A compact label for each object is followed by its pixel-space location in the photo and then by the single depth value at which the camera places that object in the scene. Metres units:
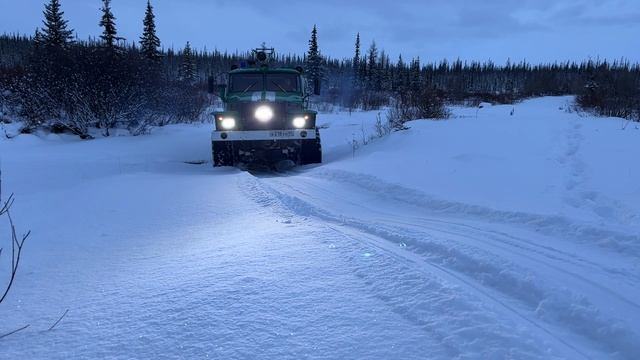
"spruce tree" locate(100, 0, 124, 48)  34.62
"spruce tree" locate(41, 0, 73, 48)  37.06
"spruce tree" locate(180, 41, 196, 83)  52.24
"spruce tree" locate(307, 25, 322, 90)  56.66
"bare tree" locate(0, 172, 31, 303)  2.90
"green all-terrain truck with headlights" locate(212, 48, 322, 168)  9.52
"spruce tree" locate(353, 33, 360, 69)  75.72
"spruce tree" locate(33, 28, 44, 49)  38.72
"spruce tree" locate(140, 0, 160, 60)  40.25
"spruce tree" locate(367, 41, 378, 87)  72.93
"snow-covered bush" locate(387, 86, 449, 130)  14.10
